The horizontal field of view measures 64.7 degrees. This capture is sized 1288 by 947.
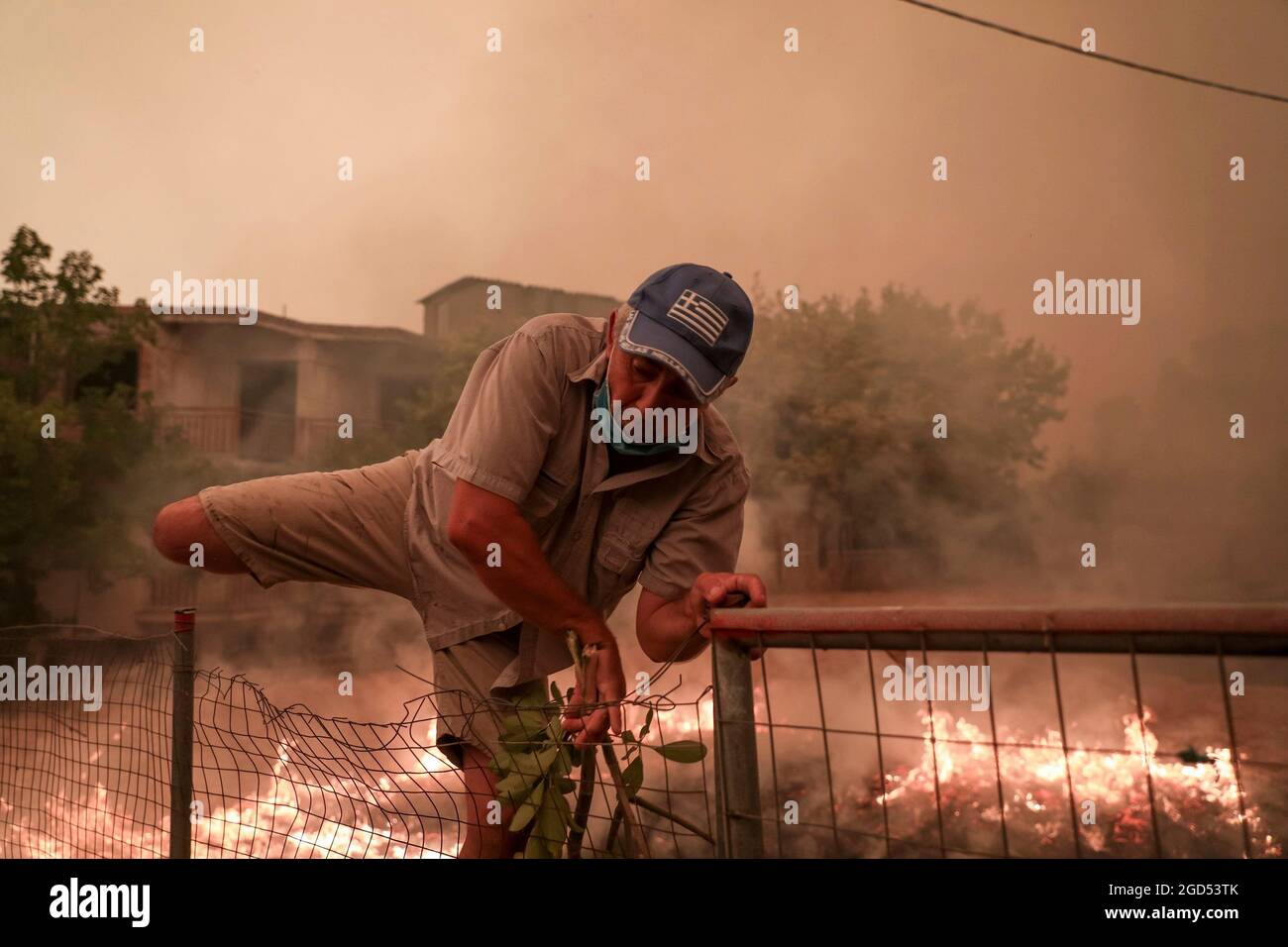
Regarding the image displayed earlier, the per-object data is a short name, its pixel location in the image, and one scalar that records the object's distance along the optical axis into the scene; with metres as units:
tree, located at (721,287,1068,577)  11.55
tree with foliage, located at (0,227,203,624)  10.44
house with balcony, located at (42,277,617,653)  11.76
